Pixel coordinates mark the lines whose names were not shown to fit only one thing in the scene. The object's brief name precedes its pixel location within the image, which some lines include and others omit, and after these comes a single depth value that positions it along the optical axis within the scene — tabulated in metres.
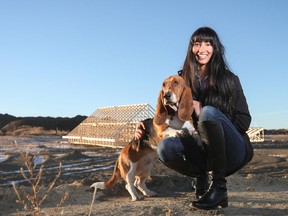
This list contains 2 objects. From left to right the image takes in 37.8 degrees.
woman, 3.78
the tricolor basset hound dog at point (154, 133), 4.05
